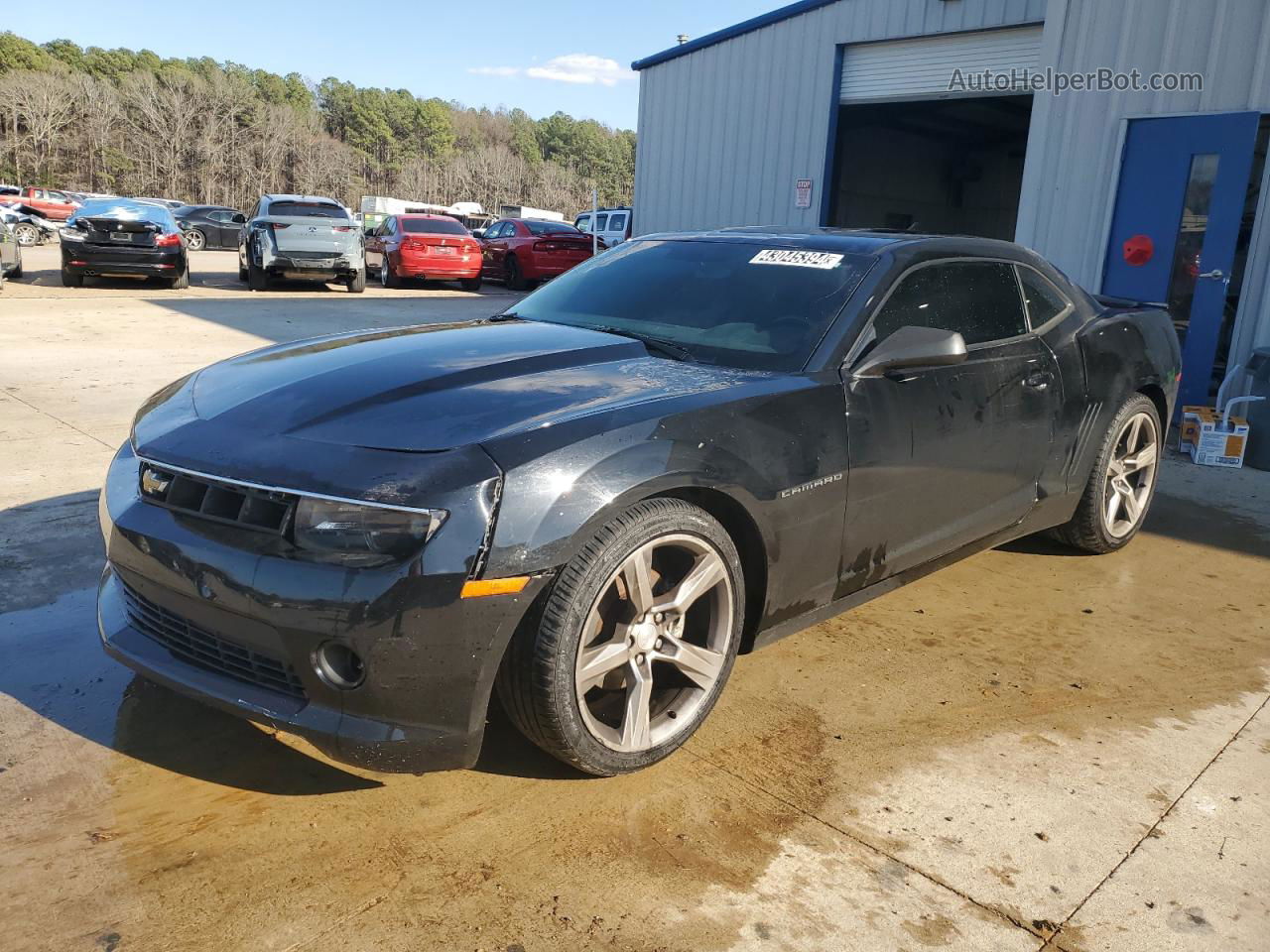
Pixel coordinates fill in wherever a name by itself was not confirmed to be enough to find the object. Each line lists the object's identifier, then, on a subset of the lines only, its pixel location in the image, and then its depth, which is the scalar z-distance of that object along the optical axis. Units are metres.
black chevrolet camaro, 2.23
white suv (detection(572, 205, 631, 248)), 25.70
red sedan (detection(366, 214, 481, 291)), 18.94
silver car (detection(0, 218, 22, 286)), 15.37
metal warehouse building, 7.90
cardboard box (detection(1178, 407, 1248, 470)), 6.93
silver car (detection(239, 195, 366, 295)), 15.82
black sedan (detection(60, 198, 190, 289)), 15.11
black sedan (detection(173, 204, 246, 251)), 33.46
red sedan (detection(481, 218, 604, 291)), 20.09
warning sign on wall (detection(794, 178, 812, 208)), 12.80
